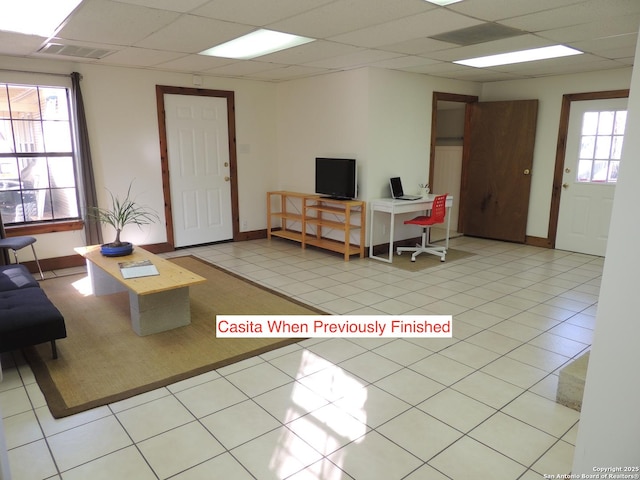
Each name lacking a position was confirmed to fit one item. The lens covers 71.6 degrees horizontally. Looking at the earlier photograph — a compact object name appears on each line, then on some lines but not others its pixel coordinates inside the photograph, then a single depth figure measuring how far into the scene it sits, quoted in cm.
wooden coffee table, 333
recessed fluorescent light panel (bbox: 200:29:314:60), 392
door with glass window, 569
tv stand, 568
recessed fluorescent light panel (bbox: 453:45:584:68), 441
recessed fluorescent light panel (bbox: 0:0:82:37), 302
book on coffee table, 351
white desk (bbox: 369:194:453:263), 542
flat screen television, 562
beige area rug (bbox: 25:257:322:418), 269
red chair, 556
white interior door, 596
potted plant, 533
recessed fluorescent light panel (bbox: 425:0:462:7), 287
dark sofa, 270
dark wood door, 639
